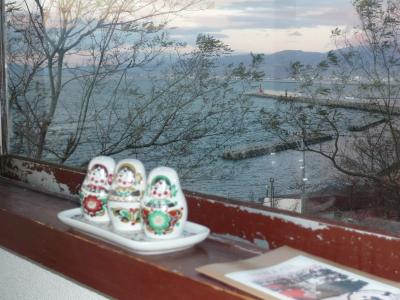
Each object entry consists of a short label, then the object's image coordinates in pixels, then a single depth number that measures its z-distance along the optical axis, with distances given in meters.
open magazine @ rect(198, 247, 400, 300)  0.66
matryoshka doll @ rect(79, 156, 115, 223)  0.96
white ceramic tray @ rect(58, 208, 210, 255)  0.83
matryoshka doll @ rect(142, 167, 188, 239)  0.82
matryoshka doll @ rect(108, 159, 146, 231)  0.88
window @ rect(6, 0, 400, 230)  1.15
